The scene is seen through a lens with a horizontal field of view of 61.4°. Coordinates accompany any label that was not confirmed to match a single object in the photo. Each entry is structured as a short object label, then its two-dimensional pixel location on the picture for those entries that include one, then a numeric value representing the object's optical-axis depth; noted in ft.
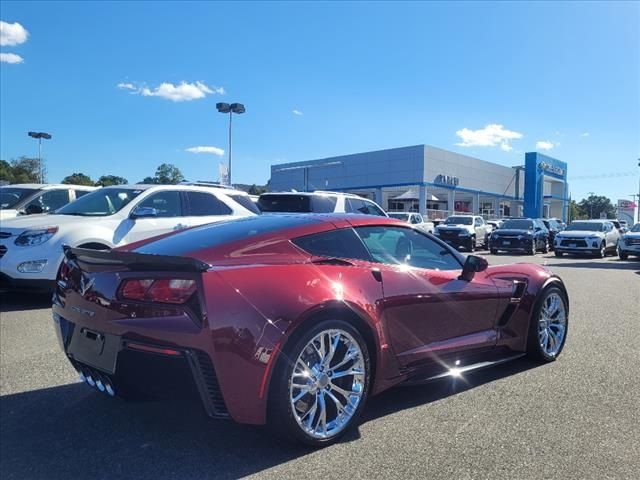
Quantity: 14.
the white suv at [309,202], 36.76
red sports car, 9.32
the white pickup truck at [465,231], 77.97
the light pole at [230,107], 99.96
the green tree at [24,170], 206.99
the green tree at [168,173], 267.86
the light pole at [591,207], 457.02
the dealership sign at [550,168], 168.87
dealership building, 148.87
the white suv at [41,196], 36.52
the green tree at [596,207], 468.22
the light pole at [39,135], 149.07
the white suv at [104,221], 23.50
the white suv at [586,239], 69.87
